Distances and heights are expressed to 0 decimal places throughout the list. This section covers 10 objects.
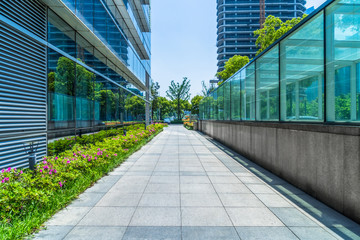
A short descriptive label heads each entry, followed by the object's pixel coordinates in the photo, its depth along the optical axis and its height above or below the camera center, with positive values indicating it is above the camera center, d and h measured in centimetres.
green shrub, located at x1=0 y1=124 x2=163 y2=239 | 304 -121
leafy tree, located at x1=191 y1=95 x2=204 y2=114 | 6786 +440
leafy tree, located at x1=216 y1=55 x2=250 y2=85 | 3016 +769
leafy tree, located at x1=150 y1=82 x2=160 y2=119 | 6097 +699
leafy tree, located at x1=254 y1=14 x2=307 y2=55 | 2168 +955
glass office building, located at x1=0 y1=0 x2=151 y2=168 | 502 +137
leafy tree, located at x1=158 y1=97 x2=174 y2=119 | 7020 +378
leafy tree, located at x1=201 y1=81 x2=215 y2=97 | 7426 +1015
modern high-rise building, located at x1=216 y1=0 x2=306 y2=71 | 8875 +4189
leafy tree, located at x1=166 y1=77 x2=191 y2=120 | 7449 +921
